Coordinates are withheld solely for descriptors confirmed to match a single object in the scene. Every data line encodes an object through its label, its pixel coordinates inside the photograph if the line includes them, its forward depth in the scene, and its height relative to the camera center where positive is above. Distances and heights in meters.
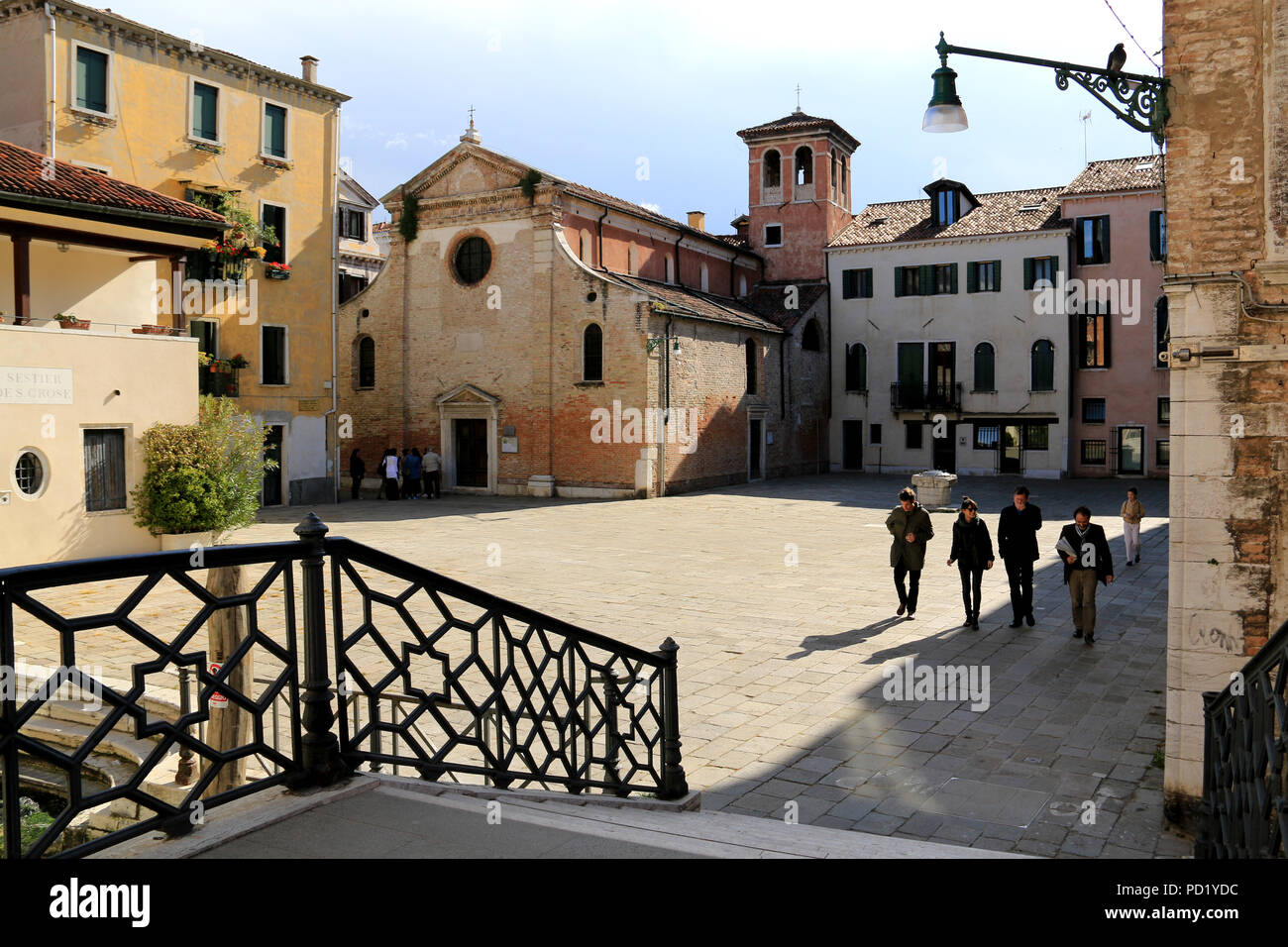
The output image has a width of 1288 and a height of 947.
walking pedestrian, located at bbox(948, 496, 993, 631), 12.05 -1.27
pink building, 35.88 +4.66
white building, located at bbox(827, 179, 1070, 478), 37.47 +4.43
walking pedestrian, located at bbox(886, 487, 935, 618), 12.24 -1.13
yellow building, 21.38 +7.31
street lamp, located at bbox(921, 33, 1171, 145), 6.98 +2.58
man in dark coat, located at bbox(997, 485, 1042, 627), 11.70 -1.10
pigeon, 7.07 +2.82
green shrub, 17.20 -0.46
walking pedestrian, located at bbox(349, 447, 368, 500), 30.17 -0.51
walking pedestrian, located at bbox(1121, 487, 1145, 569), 15.96 -1.24
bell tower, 40.66 +11.00
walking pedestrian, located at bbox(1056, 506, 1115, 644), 11.10 -1.34
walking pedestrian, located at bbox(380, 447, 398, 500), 29.81 -0.61
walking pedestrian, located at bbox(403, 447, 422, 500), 29.94 -0.68
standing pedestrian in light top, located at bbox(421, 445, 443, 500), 30.58 -0.60
